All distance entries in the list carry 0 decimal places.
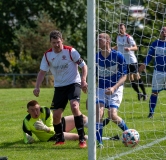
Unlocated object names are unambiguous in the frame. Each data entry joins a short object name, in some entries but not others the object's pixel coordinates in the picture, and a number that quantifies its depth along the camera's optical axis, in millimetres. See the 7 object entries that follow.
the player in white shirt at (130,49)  27447
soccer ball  16359
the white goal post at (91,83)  13086
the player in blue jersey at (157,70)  21750
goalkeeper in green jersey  17656
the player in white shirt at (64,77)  16812
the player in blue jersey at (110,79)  16531
